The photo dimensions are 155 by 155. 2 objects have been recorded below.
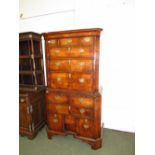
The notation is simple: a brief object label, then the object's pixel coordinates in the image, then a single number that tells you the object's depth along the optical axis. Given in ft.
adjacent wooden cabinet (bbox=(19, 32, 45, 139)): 7.43
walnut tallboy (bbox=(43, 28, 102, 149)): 6.28
